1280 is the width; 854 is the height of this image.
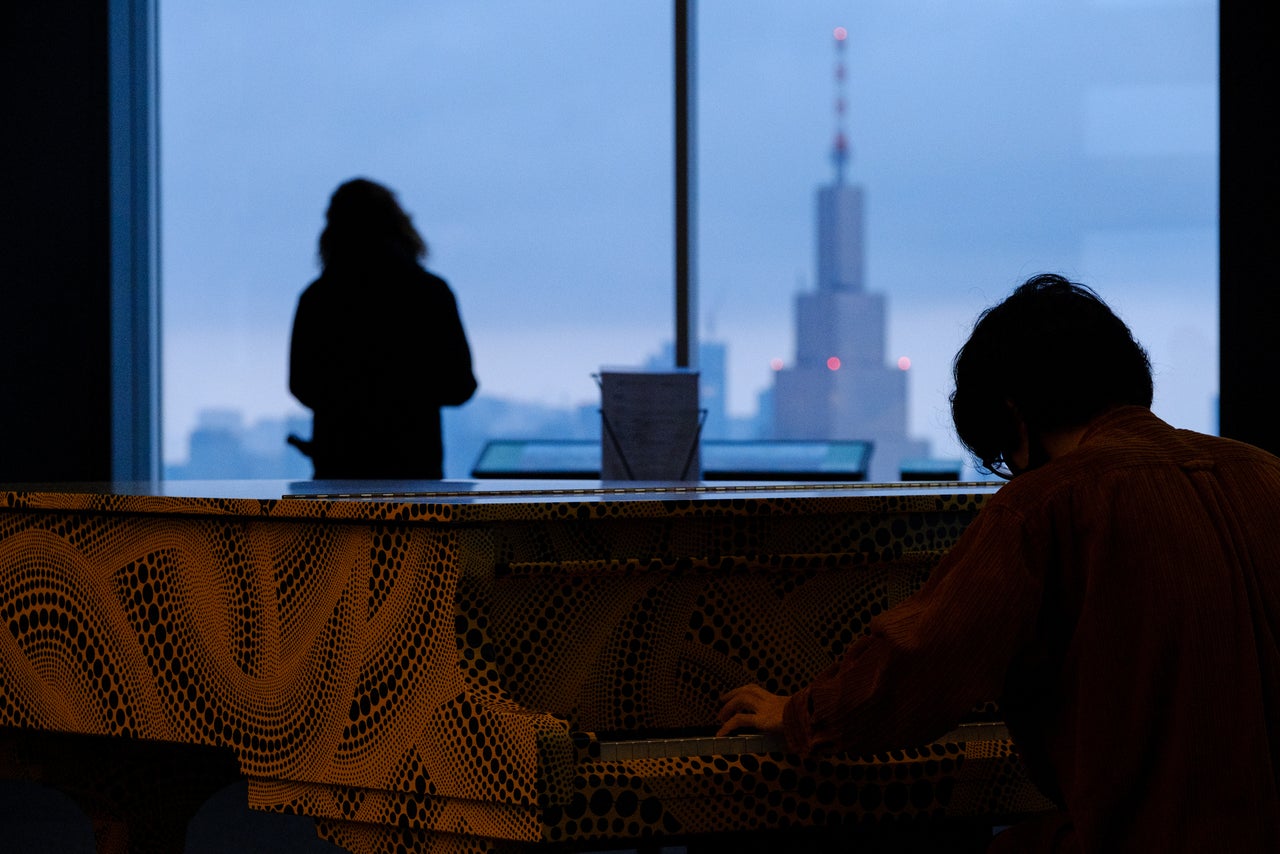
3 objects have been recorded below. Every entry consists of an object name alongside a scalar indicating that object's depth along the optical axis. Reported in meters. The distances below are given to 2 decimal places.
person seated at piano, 6.26
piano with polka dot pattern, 7.46
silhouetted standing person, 10.28
